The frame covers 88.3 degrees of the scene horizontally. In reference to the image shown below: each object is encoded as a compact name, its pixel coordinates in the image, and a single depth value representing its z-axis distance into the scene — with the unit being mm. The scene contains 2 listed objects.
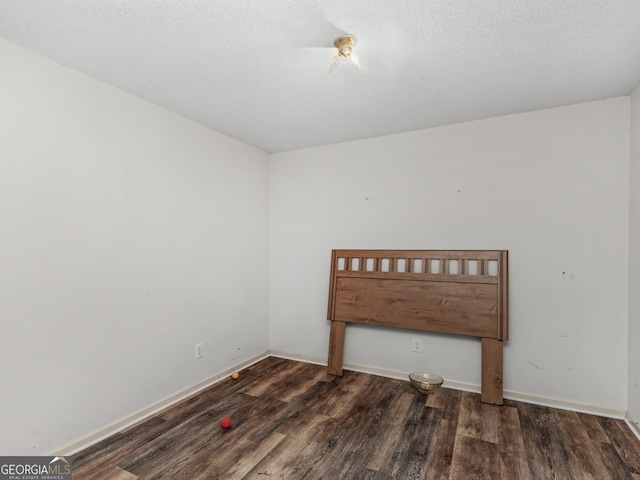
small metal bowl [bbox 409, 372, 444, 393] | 2693
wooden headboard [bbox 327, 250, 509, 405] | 2648
